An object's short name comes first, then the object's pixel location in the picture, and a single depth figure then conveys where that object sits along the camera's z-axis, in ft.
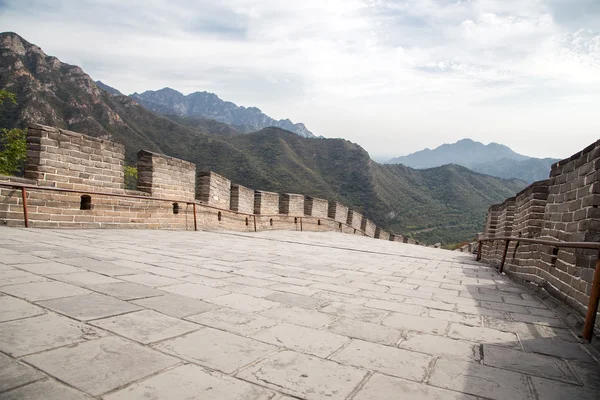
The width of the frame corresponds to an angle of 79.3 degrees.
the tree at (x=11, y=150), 52.10
